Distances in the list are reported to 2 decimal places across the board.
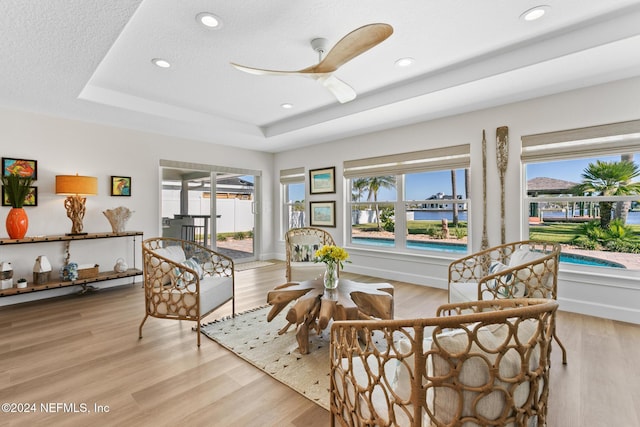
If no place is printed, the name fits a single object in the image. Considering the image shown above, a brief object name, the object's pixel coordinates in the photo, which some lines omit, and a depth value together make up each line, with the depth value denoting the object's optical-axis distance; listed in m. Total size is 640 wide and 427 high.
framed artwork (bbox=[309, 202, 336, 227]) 5.88
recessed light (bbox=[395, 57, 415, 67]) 3.06
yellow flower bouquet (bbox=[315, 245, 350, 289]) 2.71
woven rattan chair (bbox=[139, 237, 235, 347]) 2.65
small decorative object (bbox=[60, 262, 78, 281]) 3.88
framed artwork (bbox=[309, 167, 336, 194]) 5.83
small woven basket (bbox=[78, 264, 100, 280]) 4.01
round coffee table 2.35
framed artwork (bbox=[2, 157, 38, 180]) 3.75
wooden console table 3.51
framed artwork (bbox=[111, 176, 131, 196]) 4.57
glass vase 2.74
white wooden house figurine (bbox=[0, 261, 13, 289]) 3.47
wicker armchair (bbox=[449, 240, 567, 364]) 2.27
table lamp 3.84
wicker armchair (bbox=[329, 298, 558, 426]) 0.91
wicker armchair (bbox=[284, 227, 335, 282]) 4.63
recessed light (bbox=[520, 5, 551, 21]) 2.29
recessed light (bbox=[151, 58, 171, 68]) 3.03
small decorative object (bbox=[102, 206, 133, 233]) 4.35
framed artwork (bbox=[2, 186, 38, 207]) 3.88
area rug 2.07
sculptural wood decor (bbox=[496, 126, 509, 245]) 3.82
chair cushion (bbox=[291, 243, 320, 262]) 4.69
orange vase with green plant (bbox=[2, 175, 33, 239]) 3.57
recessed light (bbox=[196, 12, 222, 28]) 2.34
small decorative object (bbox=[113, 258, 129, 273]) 4.36
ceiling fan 1.99
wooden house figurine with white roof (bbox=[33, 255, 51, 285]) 3.74
